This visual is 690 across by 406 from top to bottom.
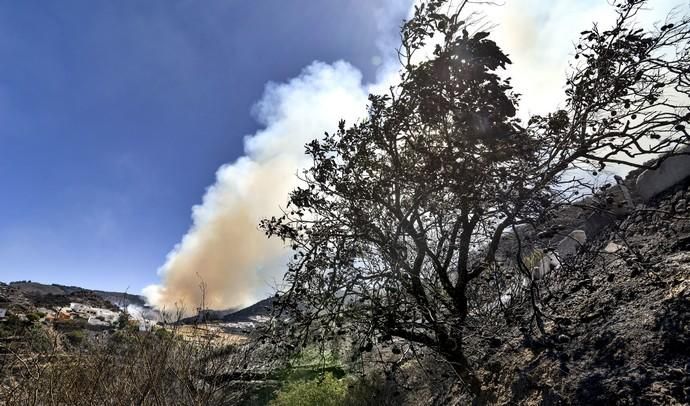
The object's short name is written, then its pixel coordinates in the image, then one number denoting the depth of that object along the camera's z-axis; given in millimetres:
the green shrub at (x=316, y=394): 8164
